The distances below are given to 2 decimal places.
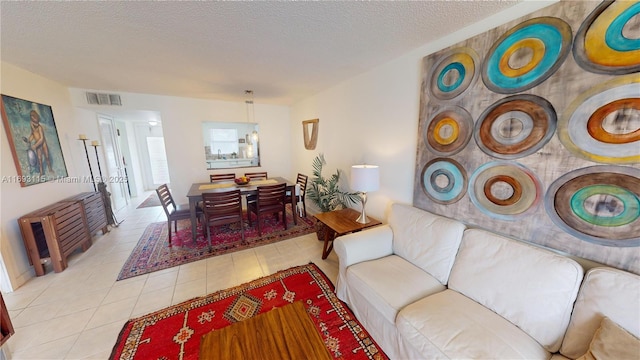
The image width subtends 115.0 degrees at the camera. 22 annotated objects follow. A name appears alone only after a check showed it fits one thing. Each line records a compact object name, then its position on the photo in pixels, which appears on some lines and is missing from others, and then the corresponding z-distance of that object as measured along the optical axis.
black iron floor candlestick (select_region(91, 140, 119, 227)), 3.47
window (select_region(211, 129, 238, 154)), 4.50
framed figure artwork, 2.19
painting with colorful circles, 1.04
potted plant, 3.01
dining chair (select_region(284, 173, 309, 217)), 3.79
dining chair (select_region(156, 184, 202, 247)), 2.92
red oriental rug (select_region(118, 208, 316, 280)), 2.50
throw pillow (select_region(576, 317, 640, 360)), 0.82
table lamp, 2.16
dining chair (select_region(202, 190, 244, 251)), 2.74
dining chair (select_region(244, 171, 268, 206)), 4.48
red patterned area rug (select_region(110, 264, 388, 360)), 1.46
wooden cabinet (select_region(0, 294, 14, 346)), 1.31
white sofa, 1.00
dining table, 2.88
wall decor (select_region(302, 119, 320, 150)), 3.83
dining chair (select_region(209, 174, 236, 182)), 4.12
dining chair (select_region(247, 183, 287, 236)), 3.17
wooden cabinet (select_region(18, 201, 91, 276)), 2.18
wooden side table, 2.24
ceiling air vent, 3.34
